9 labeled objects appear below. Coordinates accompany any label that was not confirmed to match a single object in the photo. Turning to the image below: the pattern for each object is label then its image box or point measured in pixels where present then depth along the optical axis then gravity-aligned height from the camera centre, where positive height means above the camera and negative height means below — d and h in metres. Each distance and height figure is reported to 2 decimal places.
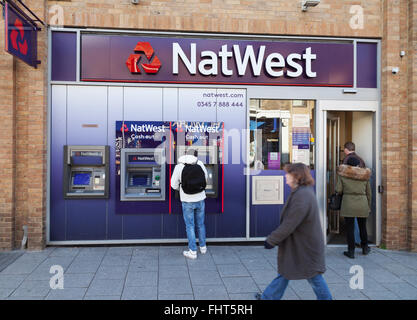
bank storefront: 5.69 +0.65
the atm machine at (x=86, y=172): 5.63 -0.24
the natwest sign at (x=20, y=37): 4.55 +1.83
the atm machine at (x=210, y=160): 5.82 -0.02
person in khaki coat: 5.24 -0.55
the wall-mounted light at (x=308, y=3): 5.75 +2.75
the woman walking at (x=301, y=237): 3.06 -0.74
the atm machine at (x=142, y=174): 5.71 -0.27
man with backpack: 5.07 -0.47
